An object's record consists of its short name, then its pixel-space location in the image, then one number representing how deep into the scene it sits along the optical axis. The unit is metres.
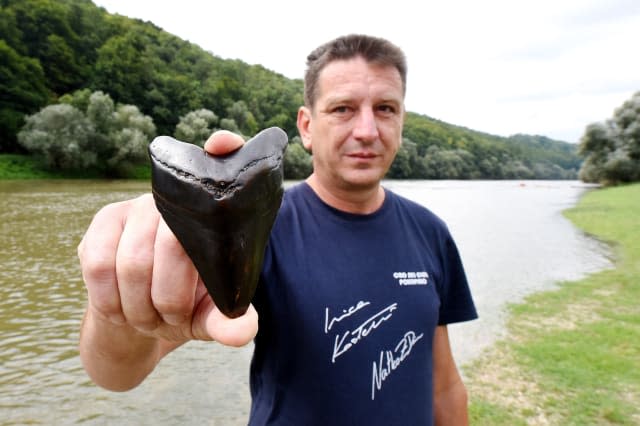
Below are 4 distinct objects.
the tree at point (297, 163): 47.66
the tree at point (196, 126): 43.03
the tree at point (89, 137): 38.06
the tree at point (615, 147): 46.44
